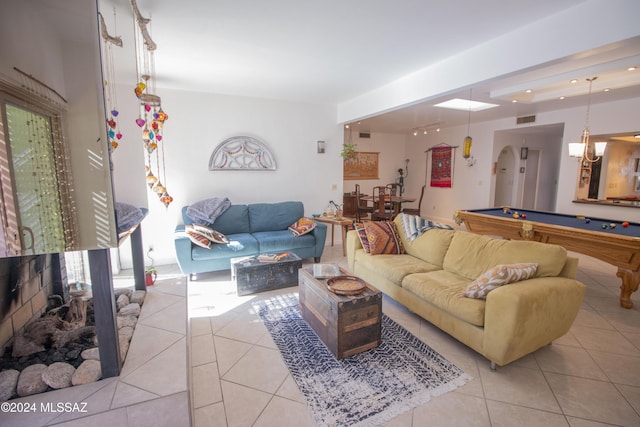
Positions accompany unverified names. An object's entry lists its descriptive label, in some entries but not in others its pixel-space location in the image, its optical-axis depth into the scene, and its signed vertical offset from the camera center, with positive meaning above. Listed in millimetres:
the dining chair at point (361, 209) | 6535 -706
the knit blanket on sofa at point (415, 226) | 3336 -542
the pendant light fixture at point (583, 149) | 4066 +411
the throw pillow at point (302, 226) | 4184 -700
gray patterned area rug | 1728 -1323
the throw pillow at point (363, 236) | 3354 -664
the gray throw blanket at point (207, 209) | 3932 -430
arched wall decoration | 4367 +328
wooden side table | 4547 -673
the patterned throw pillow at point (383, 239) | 3311 -691
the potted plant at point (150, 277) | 2809 -945
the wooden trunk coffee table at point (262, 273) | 3234 -1072
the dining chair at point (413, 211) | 6848 -764
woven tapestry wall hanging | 7422 +301
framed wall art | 8008 +298
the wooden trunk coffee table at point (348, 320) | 2115 -1040
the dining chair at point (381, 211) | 6094 -709
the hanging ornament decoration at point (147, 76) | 2139 +1068
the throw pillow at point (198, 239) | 3498 -721
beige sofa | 1922 -880
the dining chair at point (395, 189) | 8130 -316
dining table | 6475 -502
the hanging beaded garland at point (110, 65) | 1713 +731
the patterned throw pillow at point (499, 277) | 2061 -689
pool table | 2834 -605
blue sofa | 3559 -803
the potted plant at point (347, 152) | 5093 +436
